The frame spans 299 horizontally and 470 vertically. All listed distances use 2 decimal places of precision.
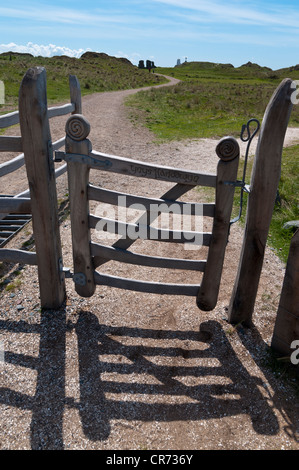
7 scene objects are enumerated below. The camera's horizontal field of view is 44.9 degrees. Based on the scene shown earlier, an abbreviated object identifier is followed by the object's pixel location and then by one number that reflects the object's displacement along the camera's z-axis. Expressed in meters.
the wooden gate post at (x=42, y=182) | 3.00
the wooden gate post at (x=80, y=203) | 3.06
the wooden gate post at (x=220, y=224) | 2.92
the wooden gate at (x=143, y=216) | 3.07
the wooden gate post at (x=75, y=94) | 5.06
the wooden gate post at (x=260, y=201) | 2.83
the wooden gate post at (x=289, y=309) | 3.01
